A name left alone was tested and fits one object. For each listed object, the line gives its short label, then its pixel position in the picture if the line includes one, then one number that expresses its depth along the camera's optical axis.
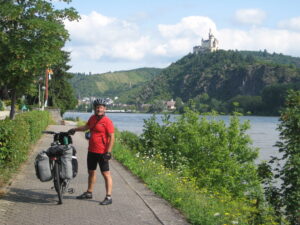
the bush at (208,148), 17.44
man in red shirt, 7.65
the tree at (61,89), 60.31
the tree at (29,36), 16.45
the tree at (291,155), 8.14
